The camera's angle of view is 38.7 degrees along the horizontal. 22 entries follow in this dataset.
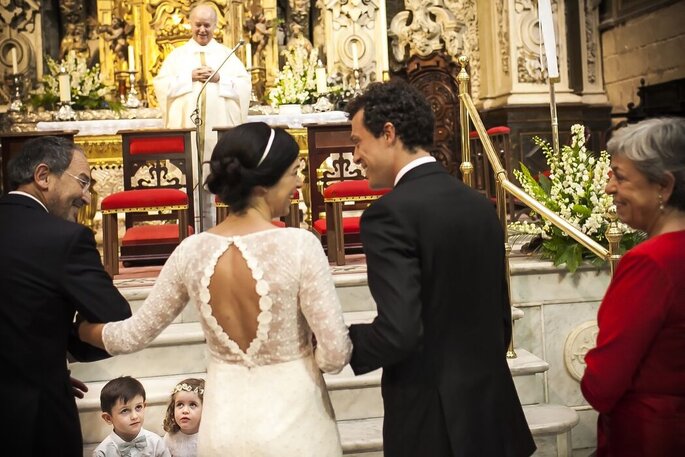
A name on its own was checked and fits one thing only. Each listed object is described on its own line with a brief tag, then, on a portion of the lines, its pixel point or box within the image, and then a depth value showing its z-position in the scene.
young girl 4.17
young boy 4.02
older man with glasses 2.96
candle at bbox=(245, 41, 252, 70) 10.03
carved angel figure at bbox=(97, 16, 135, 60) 10.87
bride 2.69
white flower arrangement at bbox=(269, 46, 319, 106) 10.23
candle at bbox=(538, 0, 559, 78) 5.78
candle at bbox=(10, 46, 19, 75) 10.19
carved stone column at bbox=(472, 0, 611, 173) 10.77
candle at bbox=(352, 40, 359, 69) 10.02
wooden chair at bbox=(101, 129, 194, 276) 6.57
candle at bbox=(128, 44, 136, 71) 10.30
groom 2.71
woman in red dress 2.56
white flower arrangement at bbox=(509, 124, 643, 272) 5.59
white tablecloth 9.40
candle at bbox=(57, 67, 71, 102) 9.70
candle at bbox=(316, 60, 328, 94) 10.02
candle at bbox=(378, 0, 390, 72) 11.05
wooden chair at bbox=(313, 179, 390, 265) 6.47
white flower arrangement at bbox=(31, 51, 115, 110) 10.08
